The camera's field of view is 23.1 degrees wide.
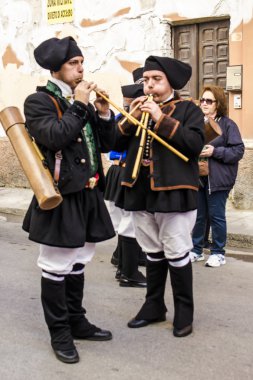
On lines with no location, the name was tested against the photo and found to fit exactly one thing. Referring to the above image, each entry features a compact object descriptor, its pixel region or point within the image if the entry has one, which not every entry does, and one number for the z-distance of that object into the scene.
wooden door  8.77
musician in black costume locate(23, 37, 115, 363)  3.45
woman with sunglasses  5.77
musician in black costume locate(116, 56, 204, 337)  3.84
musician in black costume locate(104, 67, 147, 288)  5.13
